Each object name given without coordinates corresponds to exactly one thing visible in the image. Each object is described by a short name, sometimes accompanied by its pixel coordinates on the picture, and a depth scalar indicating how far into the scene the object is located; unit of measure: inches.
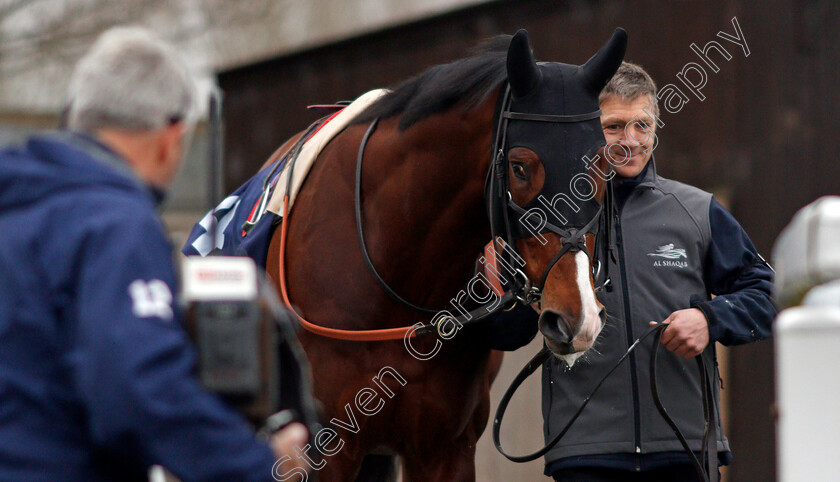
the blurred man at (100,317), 262.6
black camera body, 278.9
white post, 281.3
